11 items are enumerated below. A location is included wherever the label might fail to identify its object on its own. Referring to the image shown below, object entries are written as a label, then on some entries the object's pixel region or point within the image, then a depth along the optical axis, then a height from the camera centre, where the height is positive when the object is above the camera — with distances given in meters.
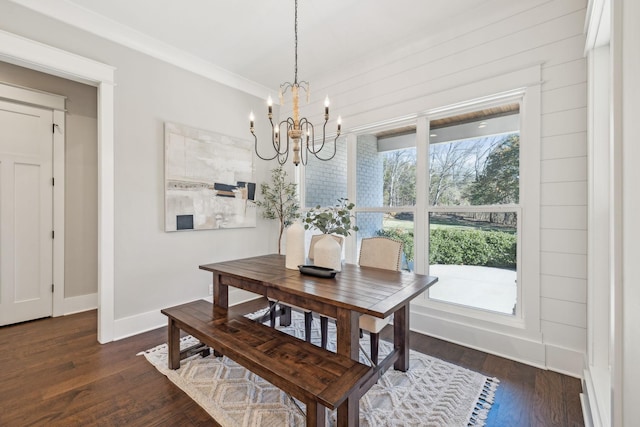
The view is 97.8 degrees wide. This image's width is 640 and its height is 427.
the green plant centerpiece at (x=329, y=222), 2.06 -0.07
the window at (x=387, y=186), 3.14 +0.32
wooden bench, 1.27 -0.81
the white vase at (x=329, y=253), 2.21 -0.33
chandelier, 2.12 +0.66
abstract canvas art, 3.15 +0.39
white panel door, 3.06 -0.03
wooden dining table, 1.60 -0.50
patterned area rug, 1.69 -1.25
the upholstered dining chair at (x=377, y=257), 2.17 -0.41
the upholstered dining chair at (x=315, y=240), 2.88 -0.29
